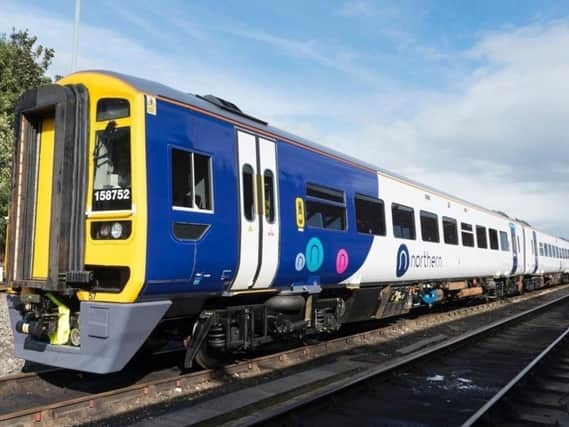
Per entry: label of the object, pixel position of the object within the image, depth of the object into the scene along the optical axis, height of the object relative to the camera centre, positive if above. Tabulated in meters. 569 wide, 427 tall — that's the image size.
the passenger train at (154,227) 5.61 +0.69
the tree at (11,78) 19.17 +8.69
